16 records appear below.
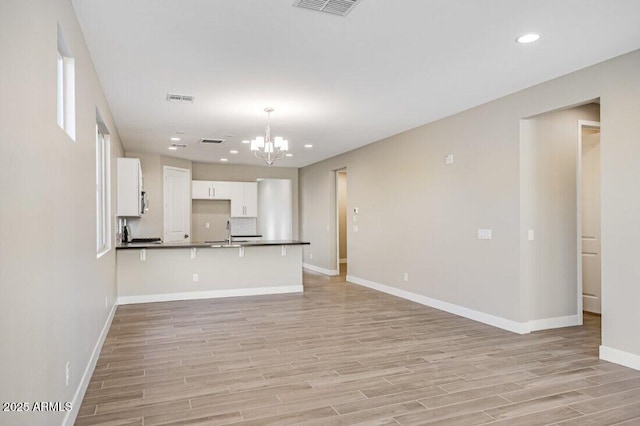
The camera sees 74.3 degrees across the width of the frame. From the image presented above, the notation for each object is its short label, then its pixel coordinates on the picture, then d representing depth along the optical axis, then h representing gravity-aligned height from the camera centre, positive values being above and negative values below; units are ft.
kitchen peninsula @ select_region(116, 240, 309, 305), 21.58 -3.01
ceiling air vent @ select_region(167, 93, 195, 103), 16.14 +4.54
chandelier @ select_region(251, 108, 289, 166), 18.24 +3.08
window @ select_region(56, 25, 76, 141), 9.57 +2.91
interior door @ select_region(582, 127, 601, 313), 19.21 -0.41
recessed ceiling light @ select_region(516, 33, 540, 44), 11.02 +4.63
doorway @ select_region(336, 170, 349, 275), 39.63 -0.67
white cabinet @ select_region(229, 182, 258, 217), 35.09 +1.31
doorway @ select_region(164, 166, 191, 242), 30.60 +0.77
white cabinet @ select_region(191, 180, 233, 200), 33.68 +2.03
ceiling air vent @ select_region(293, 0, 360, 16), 9.16 +4.61
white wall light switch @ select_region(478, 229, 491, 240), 17.29 -0.87
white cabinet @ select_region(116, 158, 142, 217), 20.74 +1.36
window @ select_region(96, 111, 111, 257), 16.26 +1.09
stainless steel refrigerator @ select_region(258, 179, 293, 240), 35.45 +0.54
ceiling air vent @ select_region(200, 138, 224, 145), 25.08 +4.45
